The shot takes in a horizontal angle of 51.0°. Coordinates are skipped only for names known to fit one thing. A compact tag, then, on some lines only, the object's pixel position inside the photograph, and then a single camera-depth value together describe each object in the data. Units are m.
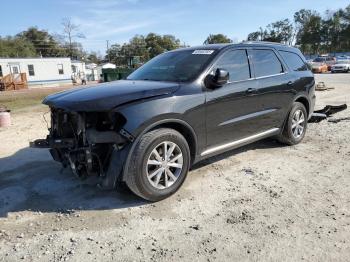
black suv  3.89
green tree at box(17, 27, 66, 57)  80.84
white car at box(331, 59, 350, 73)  33.28
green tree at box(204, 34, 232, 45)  82.81
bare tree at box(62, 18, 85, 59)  72.91
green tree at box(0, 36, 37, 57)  65.50
